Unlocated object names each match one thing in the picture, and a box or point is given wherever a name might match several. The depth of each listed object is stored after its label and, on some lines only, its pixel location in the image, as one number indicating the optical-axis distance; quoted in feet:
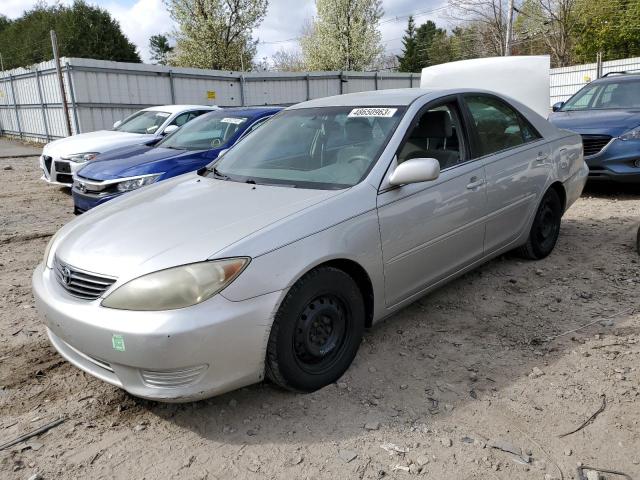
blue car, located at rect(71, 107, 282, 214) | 19.83
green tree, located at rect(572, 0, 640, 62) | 94.68
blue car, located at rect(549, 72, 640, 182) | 22.54
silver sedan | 7.83
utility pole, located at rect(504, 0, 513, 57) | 76.89
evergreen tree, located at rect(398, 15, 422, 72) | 187.11
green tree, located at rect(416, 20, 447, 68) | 194.59
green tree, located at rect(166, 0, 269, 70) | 89.86
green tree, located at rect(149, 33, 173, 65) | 234.58
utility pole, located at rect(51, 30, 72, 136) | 48.34
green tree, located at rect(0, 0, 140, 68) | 107.96
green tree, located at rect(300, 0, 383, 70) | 115.24
